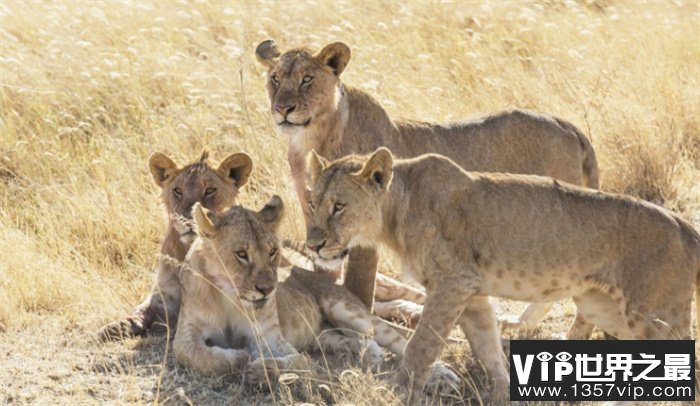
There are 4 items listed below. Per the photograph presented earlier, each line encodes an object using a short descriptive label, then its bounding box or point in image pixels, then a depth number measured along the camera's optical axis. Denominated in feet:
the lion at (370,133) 45.16
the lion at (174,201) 42.52
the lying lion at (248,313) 37.96
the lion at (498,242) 37.42
